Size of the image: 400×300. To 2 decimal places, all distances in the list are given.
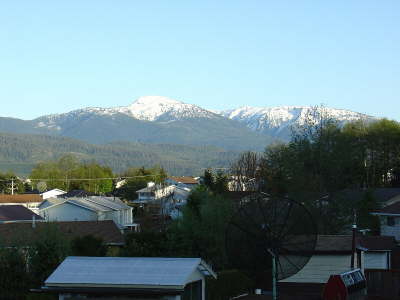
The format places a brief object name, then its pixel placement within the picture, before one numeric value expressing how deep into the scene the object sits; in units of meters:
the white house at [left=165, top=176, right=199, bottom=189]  182.19
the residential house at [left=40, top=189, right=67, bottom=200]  139.25
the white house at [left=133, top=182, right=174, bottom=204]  135.75
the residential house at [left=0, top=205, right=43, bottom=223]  73.94
